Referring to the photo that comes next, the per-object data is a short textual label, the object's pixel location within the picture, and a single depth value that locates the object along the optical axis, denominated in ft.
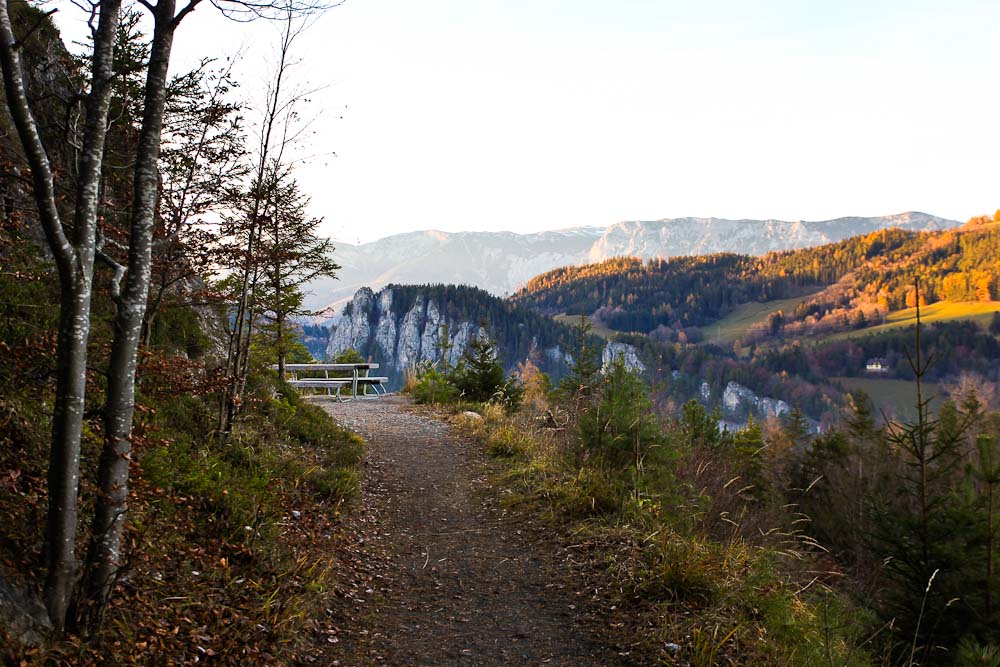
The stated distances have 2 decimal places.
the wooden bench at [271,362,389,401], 65.72
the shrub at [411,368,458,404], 56.49
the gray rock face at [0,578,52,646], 8.87
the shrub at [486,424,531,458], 33.53
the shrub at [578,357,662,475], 23.16
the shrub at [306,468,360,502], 23.76
